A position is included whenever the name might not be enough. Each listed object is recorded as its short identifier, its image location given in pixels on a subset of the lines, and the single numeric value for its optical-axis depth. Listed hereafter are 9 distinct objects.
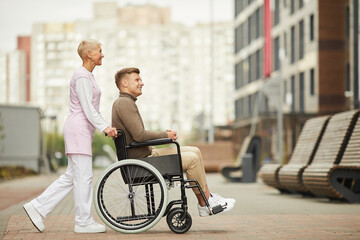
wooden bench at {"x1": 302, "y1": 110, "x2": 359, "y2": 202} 11.23
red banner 45.47
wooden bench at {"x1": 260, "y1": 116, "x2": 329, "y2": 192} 12.71
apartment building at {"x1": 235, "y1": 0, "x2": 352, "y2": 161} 41.94
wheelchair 7.16
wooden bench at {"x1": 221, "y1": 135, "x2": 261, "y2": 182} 21.52
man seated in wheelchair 7.27
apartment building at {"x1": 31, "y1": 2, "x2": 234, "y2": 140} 185.25
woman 7.45
